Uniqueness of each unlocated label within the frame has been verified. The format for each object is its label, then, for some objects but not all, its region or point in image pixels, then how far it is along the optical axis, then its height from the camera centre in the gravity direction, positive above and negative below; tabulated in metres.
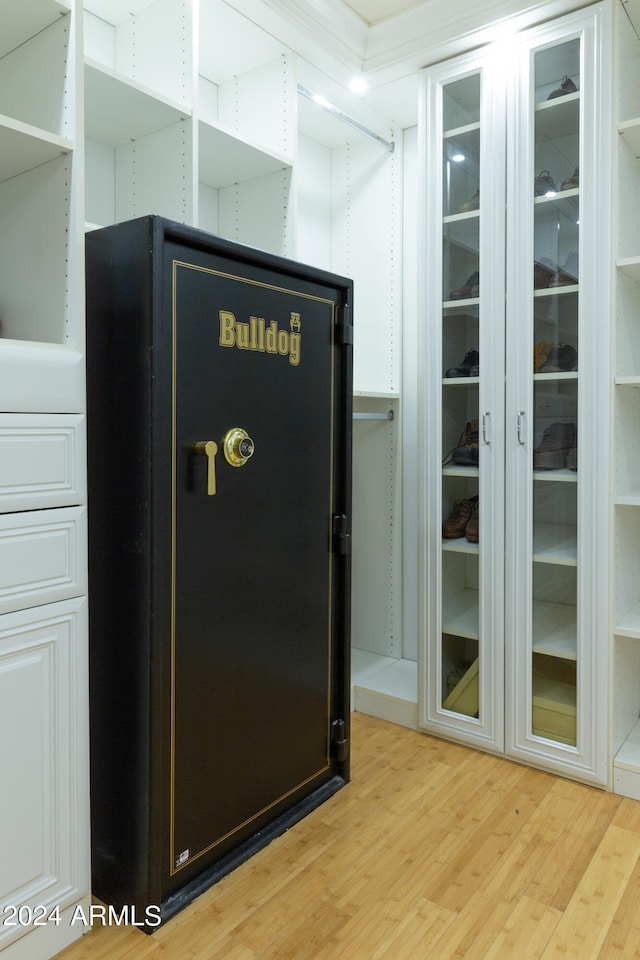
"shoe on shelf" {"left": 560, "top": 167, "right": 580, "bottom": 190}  2.13 +0.92
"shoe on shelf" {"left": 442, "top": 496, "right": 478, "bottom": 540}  2.42 -0.16
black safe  1.55 -0.18
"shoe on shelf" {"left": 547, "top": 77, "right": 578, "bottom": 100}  2.13 +1.21
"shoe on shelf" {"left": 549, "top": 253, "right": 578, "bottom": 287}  2.16 +0.64
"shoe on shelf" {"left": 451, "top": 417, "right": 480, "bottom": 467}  2.38 +0.10
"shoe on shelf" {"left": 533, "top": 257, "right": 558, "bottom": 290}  2.20 +0.65
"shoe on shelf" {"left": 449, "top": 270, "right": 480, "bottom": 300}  2.35 +0.64
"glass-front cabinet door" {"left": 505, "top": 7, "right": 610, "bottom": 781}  2.10 +0.24
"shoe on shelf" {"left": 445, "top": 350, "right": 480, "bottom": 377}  2.37 +0.38
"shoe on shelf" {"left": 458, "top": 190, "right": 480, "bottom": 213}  2.34 +0.93
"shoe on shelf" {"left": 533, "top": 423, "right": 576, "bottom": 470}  2.19 +0.09
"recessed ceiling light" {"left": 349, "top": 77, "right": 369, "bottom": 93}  2.49 +1.43
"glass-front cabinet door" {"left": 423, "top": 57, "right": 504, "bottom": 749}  2.30 +0.26
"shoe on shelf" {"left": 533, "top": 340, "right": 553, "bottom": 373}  2.21 +0.40
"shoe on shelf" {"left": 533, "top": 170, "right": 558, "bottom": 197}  2.19 +0.93
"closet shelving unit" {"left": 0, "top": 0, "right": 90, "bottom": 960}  1.39 -0.04
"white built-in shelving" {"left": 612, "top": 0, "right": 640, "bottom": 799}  2.08 +0.20
